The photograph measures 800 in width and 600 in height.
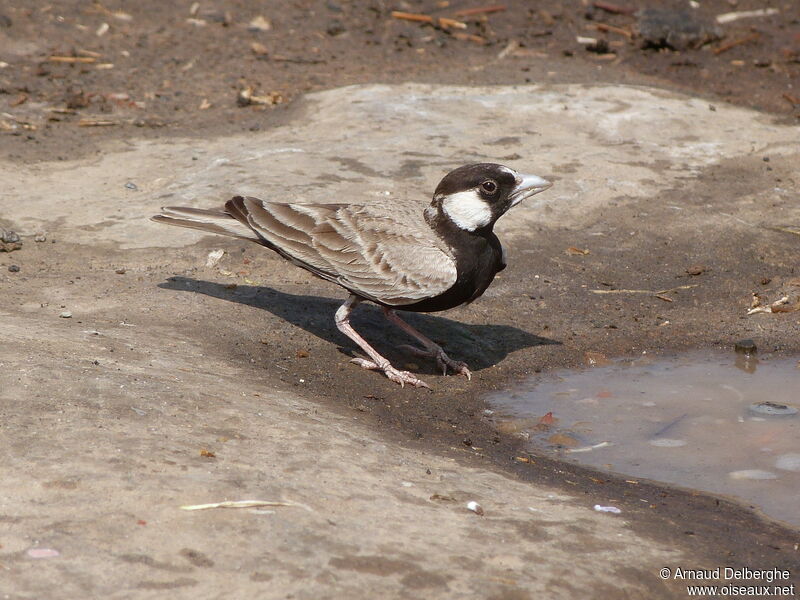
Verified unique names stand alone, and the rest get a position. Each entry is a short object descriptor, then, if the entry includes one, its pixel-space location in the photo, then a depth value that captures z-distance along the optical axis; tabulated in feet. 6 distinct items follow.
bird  20.58
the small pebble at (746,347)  22.08
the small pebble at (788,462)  17.39
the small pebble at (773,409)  19.43
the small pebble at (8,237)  24.66
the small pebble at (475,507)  14.11
